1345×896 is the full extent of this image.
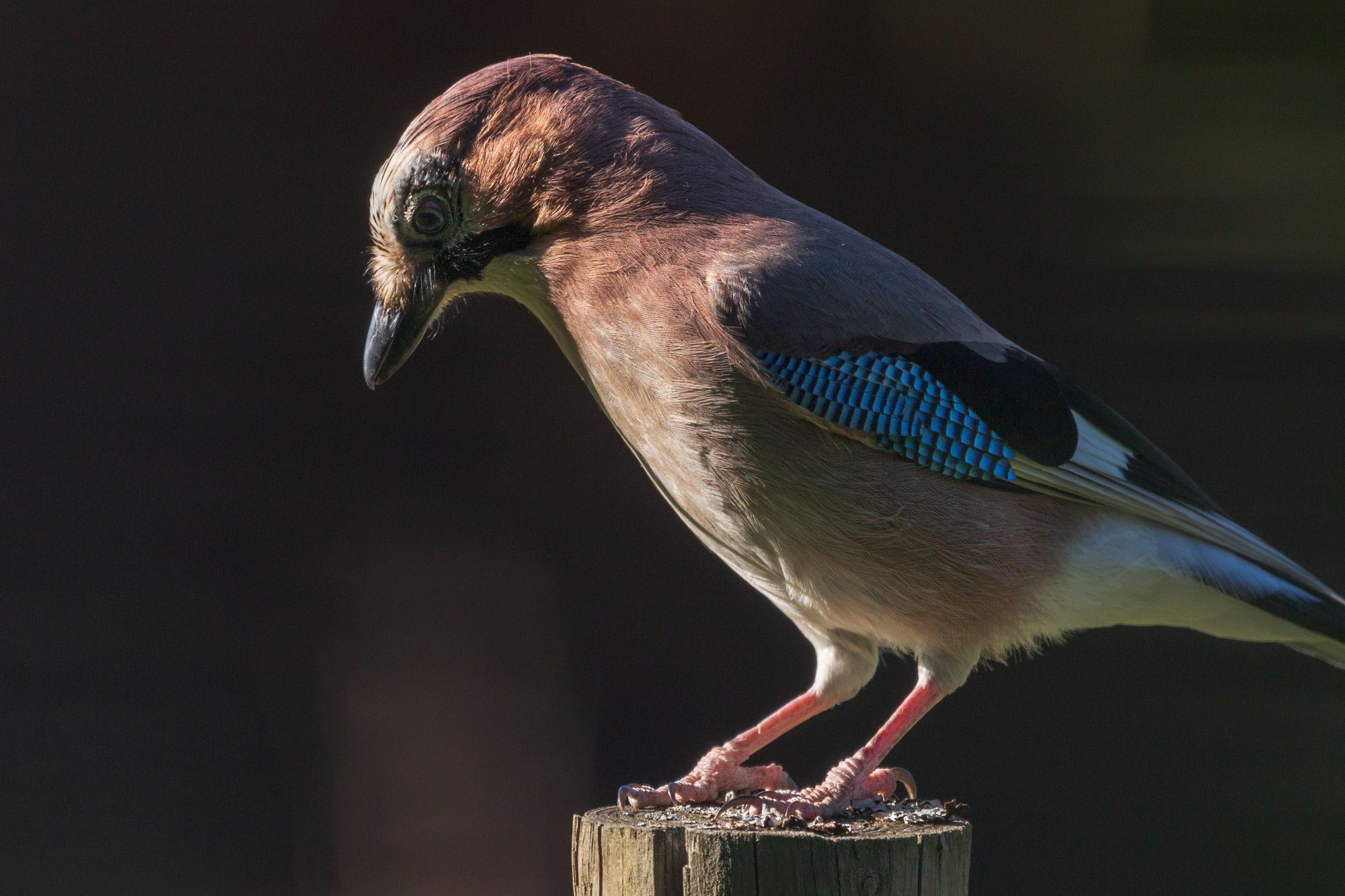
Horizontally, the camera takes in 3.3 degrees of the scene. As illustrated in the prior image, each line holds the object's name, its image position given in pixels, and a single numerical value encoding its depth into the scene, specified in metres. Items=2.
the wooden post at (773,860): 6.16
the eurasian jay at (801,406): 6.22
